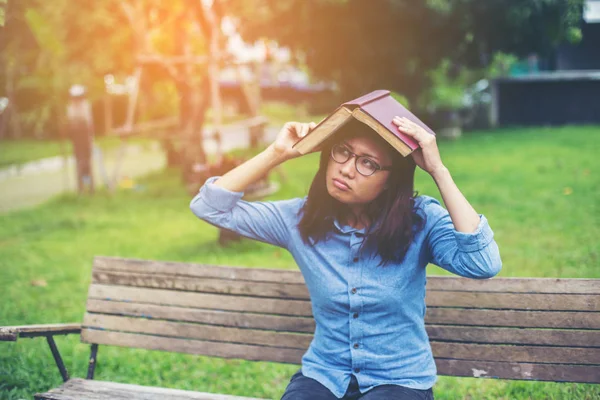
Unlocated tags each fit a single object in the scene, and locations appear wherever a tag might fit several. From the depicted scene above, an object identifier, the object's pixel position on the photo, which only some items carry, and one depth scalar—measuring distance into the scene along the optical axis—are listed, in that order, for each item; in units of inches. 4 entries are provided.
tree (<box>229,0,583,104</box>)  461.1
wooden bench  113.0
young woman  96.0
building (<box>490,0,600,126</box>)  757.3
